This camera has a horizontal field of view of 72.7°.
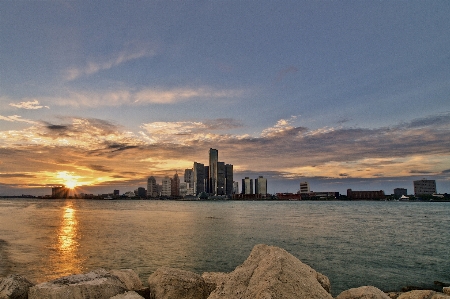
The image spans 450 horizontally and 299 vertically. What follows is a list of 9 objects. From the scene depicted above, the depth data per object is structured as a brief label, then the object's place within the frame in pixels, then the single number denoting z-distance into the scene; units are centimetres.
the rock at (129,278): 1185
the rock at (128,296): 830
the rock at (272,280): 596
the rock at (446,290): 1367
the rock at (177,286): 983
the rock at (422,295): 1062
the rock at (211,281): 1035
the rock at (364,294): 808
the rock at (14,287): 1026
